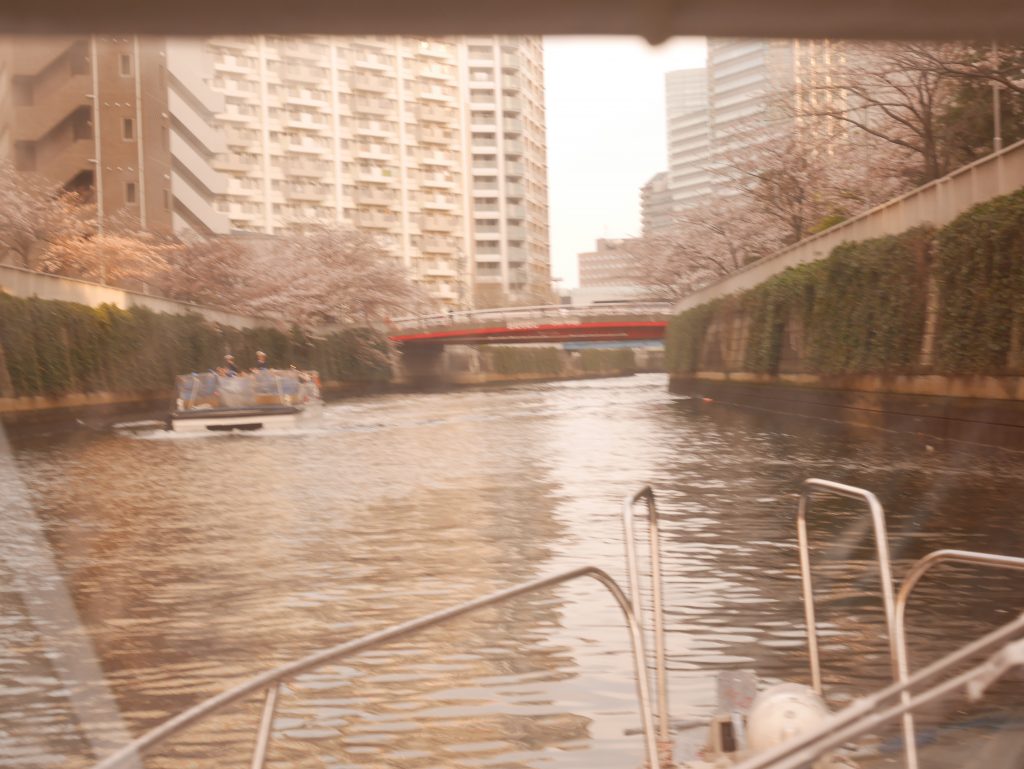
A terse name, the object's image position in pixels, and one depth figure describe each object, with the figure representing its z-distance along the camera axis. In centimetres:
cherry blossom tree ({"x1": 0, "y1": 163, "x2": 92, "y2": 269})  5662
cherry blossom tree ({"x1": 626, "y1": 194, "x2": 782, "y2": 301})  6750
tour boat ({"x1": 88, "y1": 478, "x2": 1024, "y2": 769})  262
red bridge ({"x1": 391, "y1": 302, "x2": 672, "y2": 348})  8594
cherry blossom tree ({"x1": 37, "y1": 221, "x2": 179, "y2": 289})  6178
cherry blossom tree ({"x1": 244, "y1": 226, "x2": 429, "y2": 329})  7975
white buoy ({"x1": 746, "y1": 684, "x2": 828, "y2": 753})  507
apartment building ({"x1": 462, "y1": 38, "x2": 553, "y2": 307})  14675
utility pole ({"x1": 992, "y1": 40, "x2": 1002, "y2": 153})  2894
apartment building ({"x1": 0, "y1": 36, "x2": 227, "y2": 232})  6100
